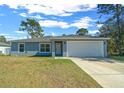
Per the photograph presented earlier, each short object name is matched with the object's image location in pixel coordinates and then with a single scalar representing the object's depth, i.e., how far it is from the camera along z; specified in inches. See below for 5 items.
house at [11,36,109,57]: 429.0
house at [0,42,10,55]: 678.3
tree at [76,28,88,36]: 1078.8
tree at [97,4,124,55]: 532.4
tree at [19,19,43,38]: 938.7
